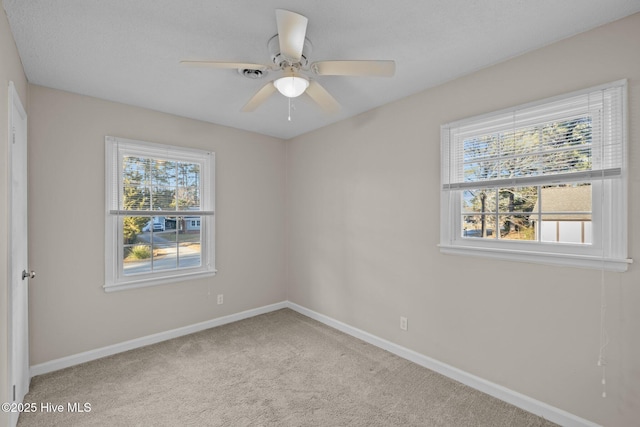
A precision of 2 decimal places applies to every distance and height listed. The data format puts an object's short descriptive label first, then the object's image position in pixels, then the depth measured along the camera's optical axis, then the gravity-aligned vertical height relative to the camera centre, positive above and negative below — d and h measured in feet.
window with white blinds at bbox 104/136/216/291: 9.45 -0.04
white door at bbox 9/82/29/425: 5.81 -0.97
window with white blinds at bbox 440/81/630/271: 5.73 +0.63
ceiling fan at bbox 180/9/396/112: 4.80 +2.79
